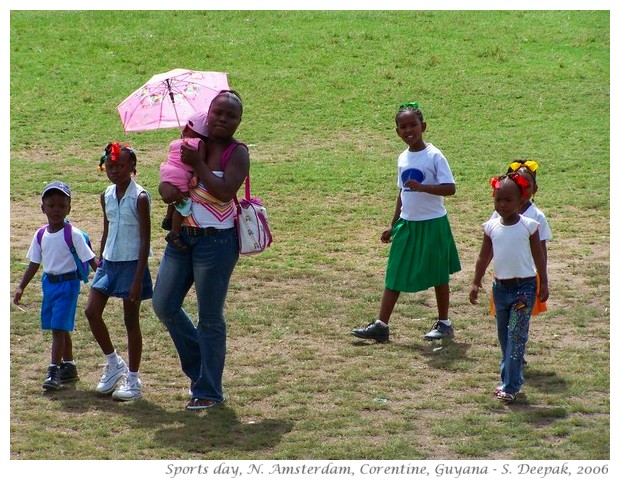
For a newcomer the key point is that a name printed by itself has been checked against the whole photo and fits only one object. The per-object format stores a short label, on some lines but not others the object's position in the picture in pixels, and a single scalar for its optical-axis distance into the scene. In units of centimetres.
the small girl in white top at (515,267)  1373
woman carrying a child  1310
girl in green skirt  1645
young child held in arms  1311
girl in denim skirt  1402
